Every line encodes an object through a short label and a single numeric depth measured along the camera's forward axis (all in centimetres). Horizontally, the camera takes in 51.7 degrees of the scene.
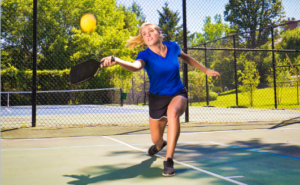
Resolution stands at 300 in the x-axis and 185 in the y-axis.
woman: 347
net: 2020
